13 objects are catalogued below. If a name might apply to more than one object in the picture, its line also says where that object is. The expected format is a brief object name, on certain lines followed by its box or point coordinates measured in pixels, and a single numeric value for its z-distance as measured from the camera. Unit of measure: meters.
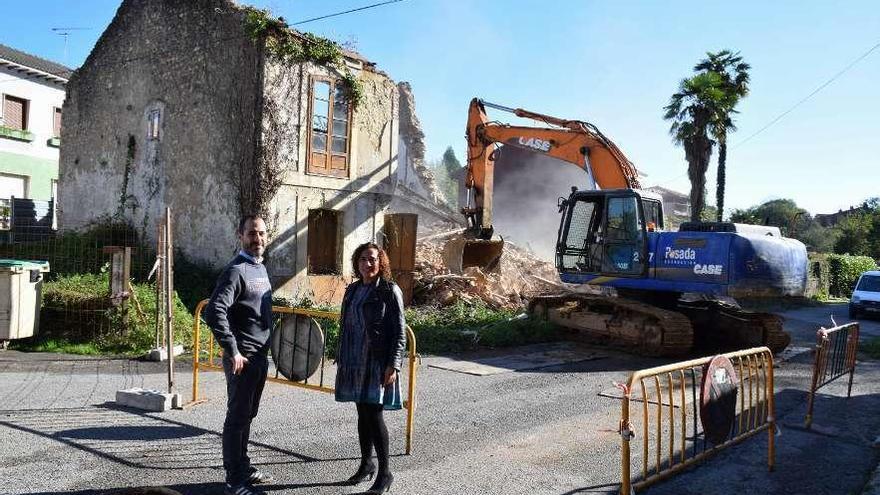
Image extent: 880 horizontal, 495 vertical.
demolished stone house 14.47
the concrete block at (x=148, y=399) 6.52
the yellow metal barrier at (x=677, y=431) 4.31
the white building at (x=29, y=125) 24.55
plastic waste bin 9.95
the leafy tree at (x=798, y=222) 46.72
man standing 4.20
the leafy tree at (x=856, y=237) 38.94
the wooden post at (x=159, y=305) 9.20
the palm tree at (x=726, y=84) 25.05
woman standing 4.61
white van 20.86
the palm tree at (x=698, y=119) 24.77
